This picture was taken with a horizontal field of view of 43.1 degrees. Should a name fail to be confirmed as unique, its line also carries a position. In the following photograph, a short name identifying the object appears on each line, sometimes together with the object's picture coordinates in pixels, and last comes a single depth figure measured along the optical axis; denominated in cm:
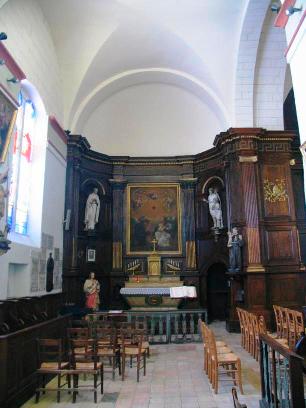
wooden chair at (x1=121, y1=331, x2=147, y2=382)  616
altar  1171
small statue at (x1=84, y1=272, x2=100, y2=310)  1196
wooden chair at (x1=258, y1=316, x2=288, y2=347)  670
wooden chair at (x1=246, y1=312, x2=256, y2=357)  752
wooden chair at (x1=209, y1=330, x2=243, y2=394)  537
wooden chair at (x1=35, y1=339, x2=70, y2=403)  523
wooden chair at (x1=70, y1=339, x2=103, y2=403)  516
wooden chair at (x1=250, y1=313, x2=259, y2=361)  716
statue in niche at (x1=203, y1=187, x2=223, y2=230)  1330
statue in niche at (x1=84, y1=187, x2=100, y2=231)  1337
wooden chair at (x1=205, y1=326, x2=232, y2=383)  569
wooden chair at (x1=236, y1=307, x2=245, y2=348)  878
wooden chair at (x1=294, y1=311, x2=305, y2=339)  717
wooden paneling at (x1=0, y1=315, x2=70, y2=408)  488
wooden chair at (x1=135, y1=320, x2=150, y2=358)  742
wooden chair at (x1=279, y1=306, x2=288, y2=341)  815
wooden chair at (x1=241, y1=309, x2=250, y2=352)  812
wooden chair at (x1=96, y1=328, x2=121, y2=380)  629
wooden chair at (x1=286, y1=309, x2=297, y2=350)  714
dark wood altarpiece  1148
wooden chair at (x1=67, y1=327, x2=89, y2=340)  636
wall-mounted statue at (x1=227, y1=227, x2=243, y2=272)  1153
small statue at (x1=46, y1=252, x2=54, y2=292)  1048
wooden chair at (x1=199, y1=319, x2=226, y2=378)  607
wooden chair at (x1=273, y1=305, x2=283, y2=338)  853
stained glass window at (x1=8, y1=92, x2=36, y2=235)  925
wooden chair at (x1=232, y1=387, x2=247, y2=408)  238
